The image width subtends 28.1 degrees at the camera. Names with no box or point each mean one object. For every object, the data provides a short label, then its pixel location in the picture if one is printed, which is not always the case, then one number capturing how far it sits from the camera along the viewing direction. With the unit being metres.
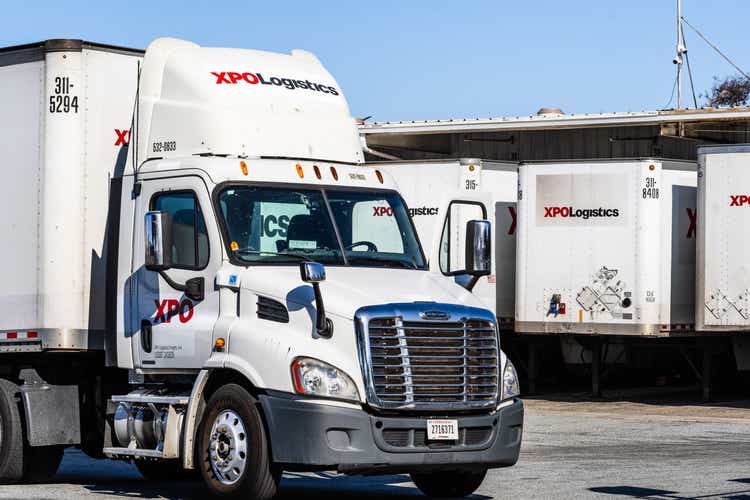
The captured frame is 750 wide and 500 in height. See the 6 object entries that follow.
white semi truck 11.89
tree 56.22
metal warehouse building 29.92
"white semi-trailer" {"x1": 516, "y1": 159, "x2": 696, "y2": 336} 26.12
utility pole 35.38
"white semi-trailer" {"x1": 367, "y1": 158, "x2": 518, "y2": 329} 27.44
